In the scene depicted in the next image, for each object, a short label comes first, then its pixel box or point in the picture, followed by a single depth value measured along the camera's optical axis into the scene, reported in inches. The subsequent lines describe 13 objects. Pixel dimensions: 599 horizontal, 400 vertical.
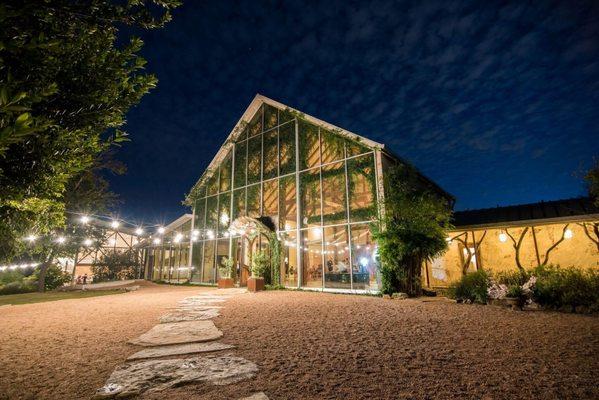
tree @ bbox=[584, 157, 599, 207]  293.0
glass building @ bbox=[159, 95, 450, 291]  378.9
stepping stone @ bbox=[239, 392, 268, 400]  80.7
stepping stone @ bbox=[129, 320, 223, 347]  143.9
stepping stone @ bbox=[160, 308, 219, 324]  205.5
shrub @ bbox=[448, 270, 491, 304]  271.6
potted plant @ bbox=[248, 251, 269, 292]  412.8
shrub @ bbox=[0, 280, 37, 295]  476.3
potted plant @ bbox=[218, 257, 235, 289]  468.1
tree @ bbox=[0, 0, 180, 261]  96.7
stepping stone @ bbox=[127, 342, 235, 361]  122.0
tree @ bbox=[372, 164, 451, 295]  321.7
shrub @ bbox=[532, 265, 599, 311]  217.2
